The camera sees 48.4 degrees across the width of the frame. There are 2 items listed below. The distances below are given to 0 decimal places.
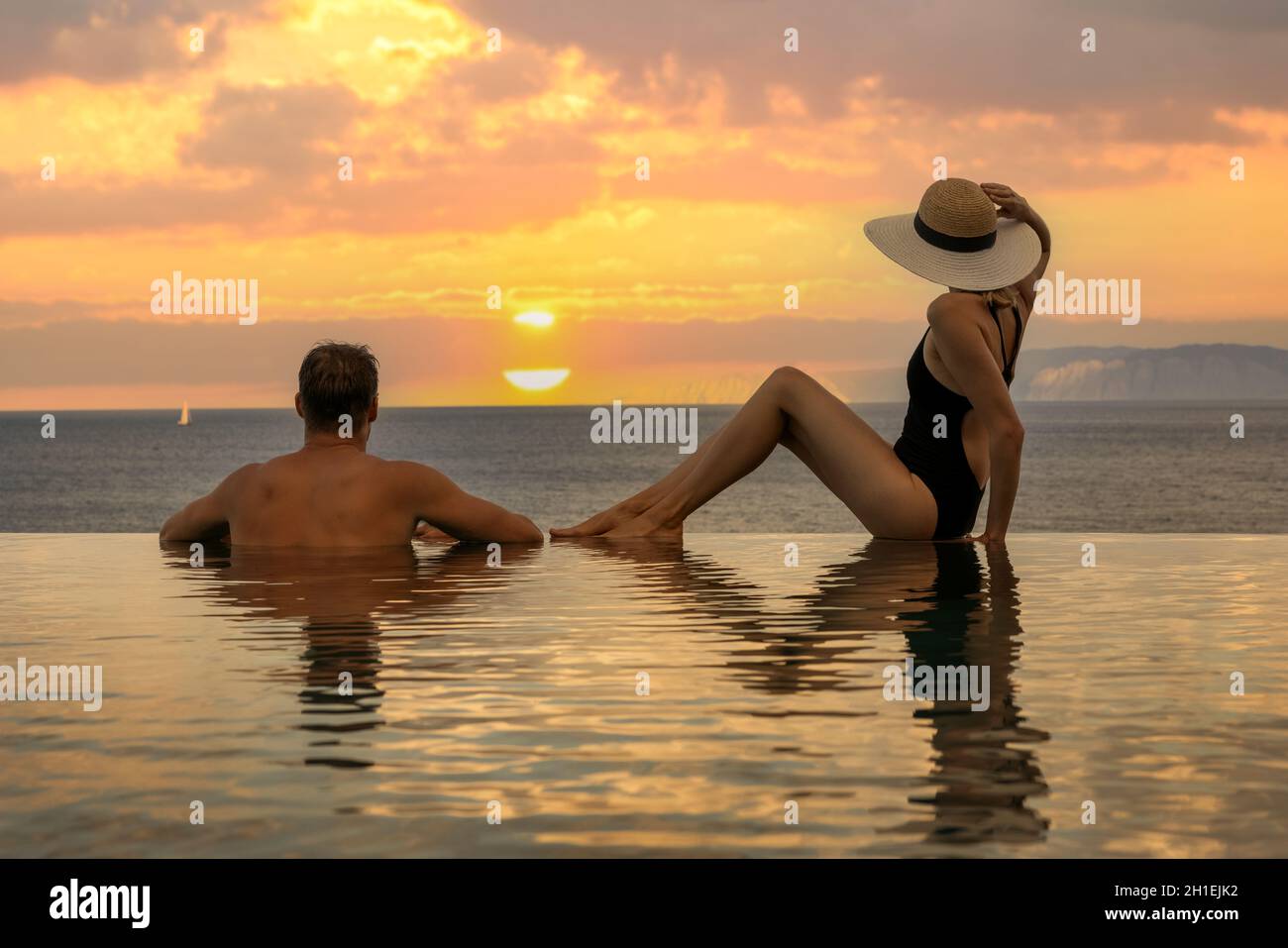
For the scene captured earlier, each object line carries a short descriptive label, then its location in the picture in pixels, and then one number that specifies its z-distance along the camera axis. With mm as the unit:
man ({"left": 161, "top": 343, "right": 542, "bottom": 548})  6484
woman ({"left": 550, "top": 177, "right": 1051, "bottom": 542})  6758
